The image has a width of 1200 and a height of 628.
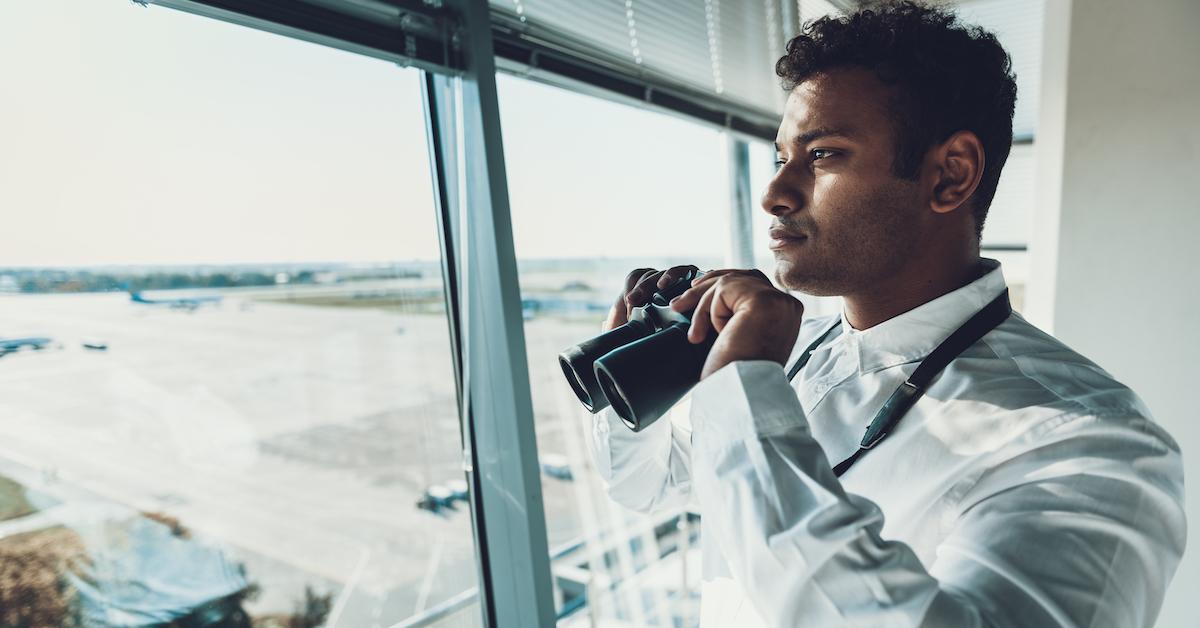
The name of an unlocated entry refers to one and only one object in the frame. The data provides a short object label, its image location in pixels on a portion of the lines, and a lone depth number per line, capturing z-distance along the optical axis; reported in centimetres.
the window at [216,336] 110
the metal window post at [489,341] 153
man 65
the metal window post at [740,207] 307
